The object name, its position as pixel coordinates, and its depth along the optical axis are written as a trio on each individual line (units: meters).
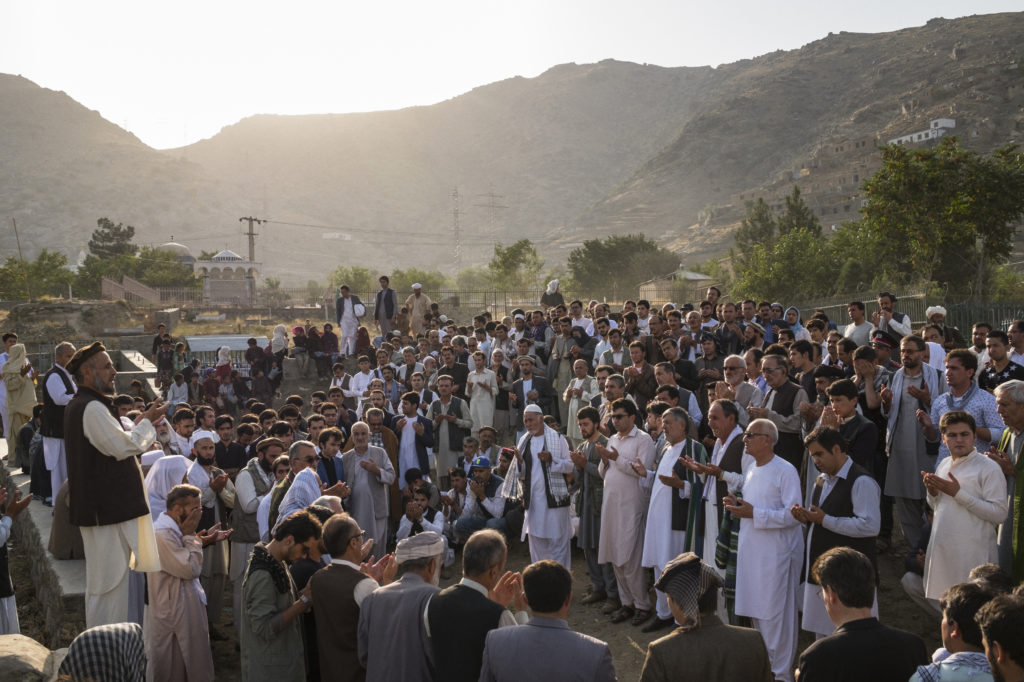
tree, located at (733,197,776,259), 60.12
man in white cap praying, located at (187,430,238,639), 7.45
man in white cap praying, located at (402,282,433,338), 17.92
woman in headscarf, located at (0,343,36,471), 12.28
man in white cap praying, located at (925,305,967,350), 9.21
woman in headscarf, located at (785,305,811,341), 11.45
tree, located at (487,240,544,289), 47.09
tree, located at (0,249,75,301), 47.97
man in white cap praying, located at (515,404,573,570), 7.95
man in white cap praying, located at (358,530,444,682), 4.06
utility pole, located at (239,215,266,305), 51.59
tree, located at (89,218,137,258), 74.06
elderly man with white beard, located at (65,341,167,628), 5.46
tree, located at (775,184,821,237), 54.38
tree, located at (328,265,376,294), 55.59
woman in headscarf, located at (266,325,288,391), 16.48
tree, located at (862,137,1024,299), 23.27
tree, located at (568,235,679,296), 58.19
